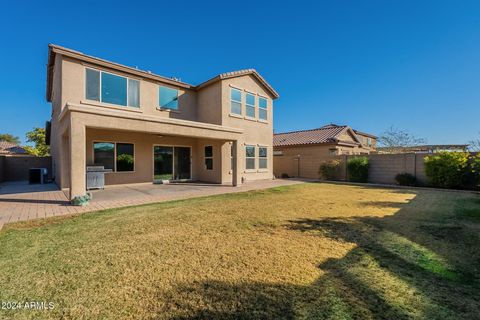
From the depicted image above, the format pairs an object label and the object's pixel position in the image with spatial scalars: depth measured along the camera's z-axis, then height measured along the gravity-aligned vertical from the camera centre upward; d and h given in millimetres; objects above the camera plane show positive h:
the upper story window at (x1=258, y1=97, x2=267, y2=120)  17375 +4291
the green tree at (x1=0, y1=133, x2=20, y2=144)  45347 +5474
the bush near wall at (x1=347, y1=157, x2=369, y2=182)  16641 -545
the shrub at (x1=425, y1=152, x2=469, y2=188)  12602 -441
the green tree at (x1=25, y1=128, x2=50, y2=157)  33938 +3647
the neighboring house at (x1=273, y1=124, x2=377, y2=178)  20325 +1364
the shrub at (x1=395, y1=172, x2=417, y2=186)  14578 -1165
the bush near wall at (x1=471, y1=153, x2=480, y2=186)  11680 -315
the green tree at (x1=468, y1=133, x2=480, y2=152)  14220 +1084
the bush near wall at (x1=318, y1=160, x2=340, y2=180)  18016 -577
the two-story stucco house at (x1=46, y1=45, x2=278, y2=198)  9438 +1903
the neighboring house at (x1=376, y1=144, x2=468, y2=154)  16130 +1285
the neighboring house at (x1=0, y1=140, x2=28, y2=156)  24242 +1633
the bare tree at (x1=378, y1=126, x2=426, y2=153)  24734 +2509
